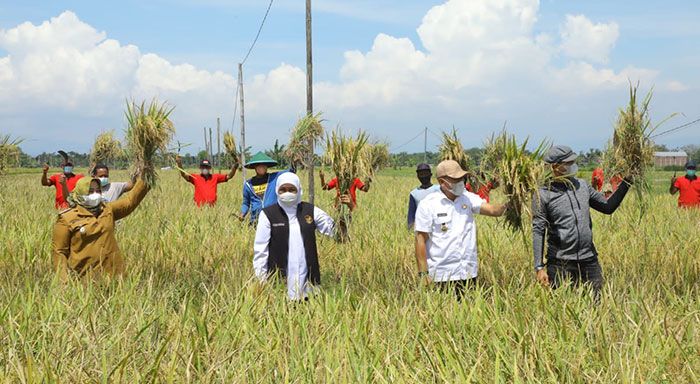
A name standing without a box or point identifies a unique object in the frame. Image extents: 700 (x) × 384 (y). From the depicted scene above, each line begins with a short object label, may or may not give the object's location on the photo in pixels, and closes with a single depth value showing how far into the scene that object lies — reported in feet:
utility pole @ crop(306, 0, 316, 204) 23.62
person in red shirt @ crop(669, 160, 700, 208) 30.99
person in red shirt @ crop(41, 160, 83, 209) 25.78
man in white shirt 13.00
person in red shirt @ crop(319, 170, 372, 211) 18.81
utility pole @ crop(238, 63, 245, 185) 66.82
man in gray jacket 13.41
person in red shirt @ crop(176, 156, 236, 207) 31.63
